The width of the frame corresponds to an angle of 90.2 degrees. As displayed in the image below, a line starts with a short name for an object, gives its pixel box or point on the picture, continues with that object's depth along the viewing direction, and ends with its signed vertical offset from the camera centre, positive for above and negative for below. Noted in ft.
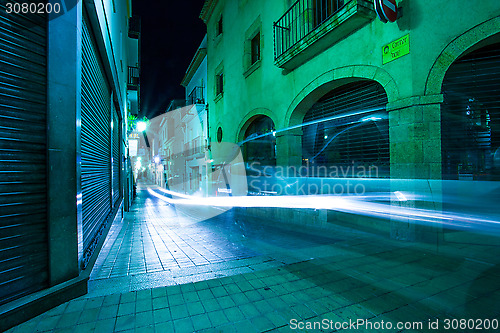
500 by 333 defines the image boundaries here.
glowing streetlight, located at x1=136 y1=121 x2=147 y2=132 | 64.39 +12.00
